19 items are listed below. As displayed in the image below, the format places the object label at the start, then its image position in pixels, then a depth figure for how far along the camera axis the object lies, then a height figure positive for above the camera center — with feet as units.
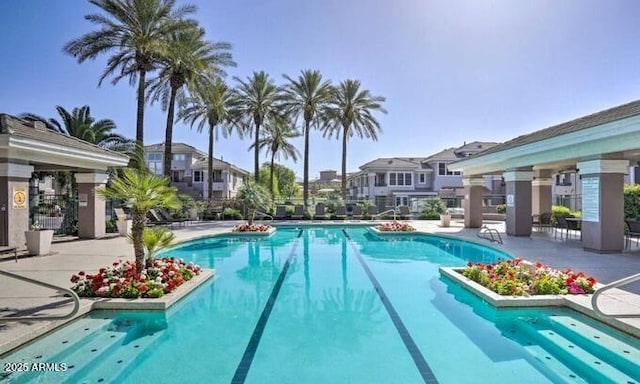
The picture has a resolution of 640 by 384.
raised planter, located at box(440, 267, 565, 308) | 23.32 -6.48
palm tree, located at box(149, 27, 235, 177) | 72.49 +25.75
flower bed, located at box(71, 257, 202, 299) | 23.93 -5.77
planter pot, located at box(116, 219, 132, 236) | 57.52 -4.87
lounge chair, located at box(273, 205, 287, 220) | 88.07 -4.40
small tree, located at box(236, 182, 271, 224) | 77.71 -0.22
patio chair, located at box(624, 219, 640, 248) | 43.62 -3.97
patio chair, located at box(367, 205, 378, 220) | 90.63 -3.91
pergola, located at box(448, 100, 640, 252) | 36.35 +4.15
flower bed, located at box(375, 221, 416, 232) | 64.90 -5.62
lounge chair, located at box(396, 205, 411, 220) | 90.84 -4.10
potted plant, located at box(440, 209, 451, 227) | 74.33 -4.84
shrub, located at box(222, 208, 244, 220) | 92.02 -4.85
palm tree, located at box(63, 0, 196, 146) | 64.85 +28.39
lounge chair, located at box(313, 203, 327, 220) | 89.51 -4.22
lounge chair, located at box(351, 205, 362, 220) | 92.78 -4.21
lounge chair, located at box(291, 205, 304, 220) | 90.53 -4.28
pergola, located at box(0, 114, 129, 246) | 38.01 +3.61
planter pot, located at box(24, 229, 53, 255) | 39.04 -4.81
